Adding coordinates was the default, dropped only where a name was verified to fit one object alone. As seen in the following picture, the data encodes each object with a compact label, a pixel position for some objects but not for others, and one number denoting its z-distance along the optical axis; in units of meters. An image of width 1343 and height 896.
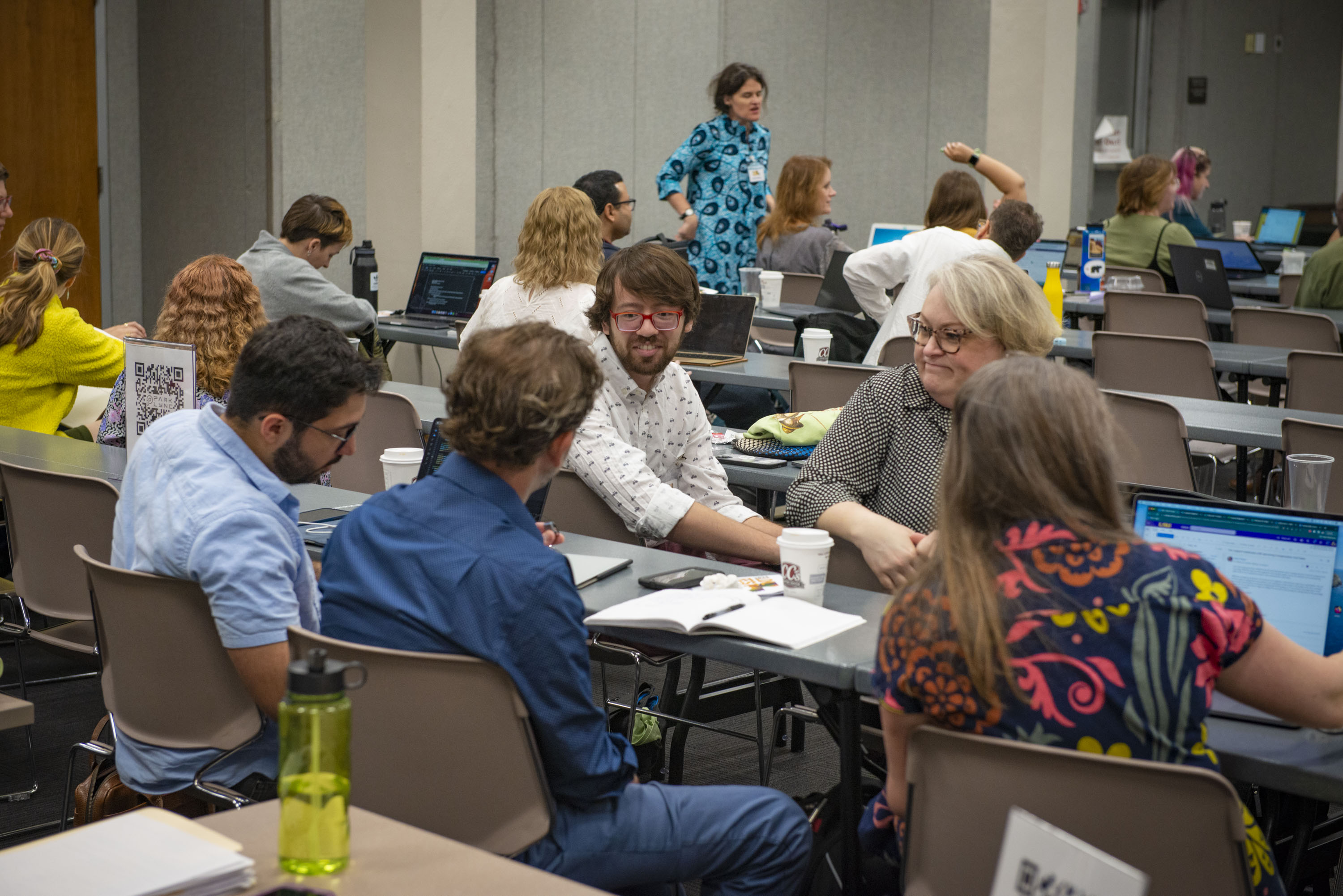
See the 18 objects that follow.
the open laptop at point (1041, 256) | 6.91
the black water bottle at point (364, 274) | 7.11
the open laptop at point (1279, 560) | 1.85
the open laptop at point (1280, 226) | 10.95
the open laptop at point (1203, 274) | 7.16
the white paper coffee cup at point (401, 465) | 2.85
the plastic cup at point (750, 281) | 7.00
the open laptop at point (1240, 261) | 8.62
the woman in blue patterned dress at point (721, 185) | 7.24
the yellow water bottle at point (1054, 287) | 5.48
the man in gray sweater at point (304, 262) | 5.38
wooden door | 7.26
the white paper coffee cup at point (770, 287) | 6.71
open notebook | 2.10
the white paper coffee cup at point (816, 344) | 5.01
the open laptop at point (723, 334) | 5.27
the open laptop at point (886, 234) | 7.26
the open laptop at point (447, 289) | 6.61
